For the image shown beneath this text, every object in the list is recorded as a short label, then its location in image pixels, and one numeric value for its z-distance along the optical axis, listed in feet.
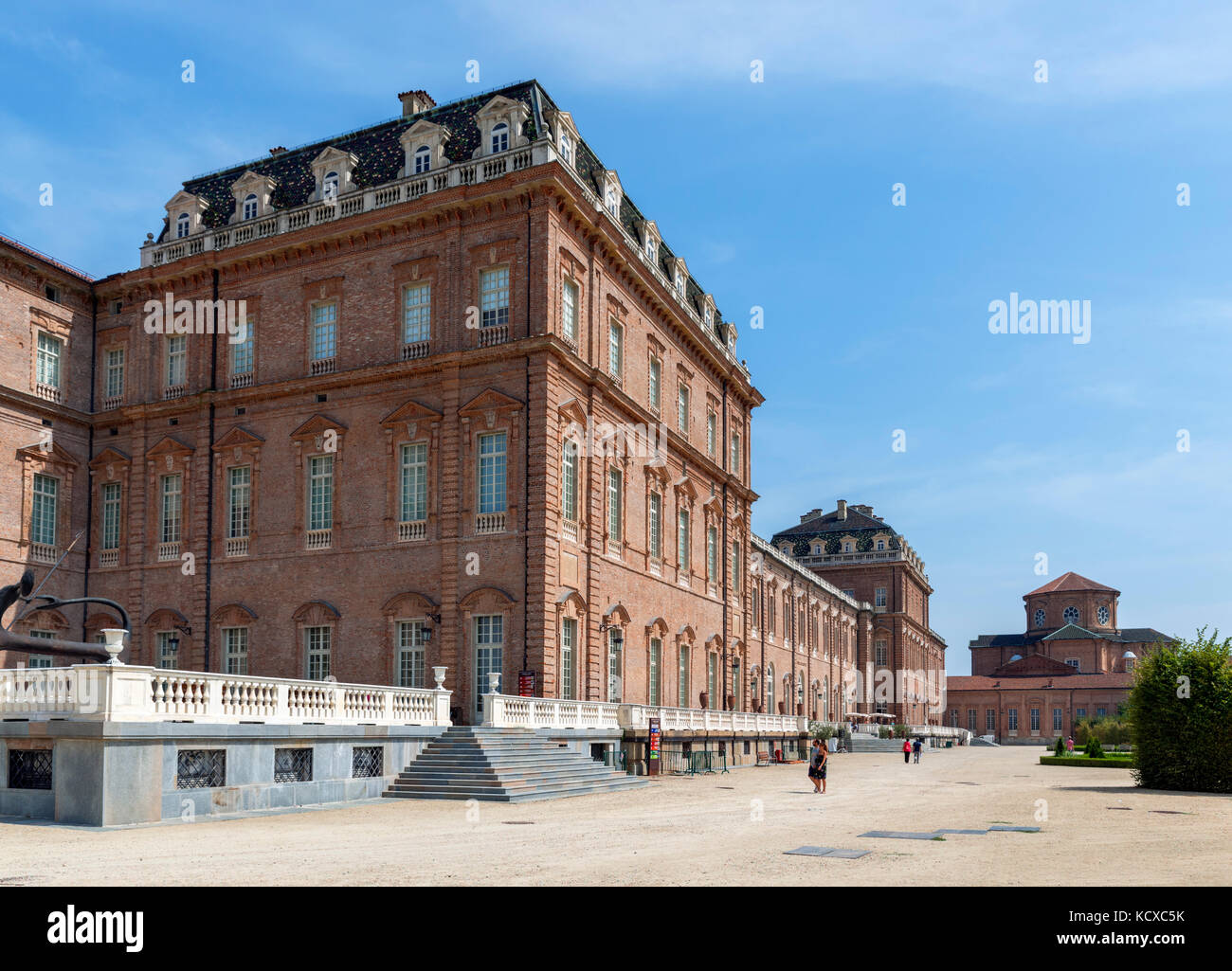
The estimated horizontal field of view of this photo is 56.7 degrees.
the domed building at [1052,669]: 387.75
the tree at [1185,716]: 101.35
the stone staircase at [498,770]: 82.79
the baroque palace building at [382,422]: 110.93
